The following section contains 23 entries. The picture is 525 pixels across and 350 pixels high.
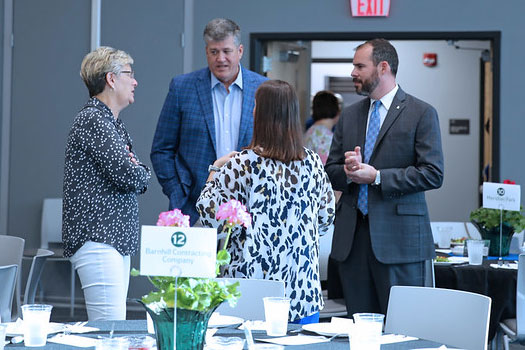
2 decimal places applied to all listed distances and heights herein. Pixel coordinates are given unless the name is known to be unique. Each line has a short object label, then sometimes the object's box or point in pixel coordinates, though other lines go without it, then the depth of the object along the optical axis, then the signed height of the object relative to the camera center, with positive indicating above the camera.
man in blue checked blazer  6.87 +0.37
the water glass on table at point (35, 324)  3.73 -0.38
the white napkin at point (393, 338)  4.00 -0.42
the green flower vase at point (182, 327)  3.33 -0.33
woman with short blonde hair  5.54 -0.07
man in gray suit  6.51 +0.06
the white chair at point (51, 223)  11.92 -0.30
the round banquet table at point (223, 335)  3.83 -0.43
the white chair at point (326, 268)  7.86 -0.47
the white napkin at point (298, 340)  3.93 -0.43
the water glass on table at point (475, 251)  7.35 -0.28
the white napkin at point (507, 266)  7.20 -0.35
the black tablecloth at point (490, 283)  7.13 -0.44
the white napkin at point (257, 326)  4.25 -0.42
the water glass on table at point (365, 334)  3.43 -0.36
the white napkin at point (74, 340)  3.82 -0.44
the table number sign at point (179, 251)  3.24 -0.14
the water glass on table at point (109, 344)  3.37 -0.39
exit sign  11.43 +1.61
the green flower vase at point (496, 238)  7.85 -0.22
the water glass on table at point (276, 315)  4.02 -0.36
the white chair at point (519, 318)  6.81 -0.60
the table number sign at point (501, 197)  7.61 +0.02
